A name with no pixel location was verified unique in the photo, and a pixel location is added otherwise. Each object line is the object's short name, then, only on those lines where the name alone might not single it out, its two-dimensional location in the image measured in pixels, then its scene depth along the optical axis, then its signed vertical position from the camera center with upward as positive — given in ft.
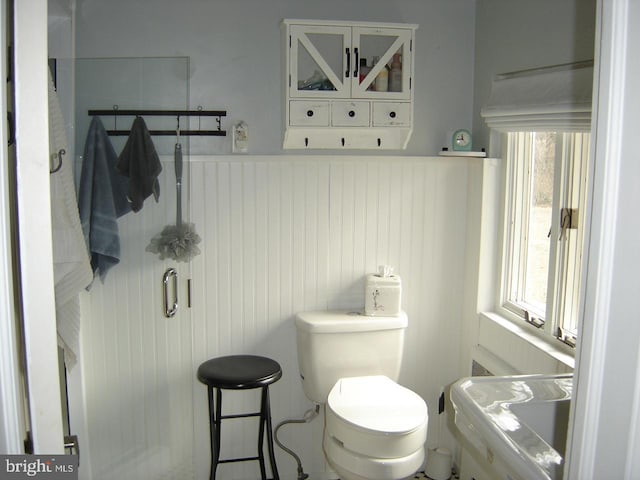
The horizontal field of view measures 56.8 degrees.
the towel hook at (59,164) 6.04 +0.05
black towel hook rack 7.79 +0.76
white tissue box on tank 9.37 -1.92
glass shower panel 7.82 -2.34
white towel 6.12 -0.83
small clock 9.37 +0.59
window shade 6.89 +1.02
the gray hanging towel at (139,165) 7.93 +0.08
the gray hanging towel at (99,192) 7.72 -0.29
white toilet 7.71 -3.15
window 7.57 -0.67
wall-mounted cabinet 8.61 +1.45
